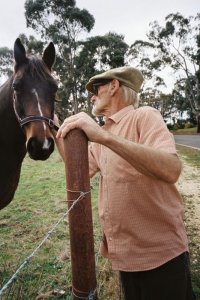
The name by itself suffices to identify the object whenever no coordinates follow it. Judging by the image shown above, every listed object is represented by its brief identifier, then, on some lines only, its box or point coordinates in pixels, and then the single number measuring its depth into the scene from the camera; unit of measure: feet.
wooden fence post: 4.15
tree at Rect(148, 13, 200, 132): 105.70
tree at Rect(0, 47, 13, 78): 123.98
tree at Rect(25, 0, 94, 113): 92.07
